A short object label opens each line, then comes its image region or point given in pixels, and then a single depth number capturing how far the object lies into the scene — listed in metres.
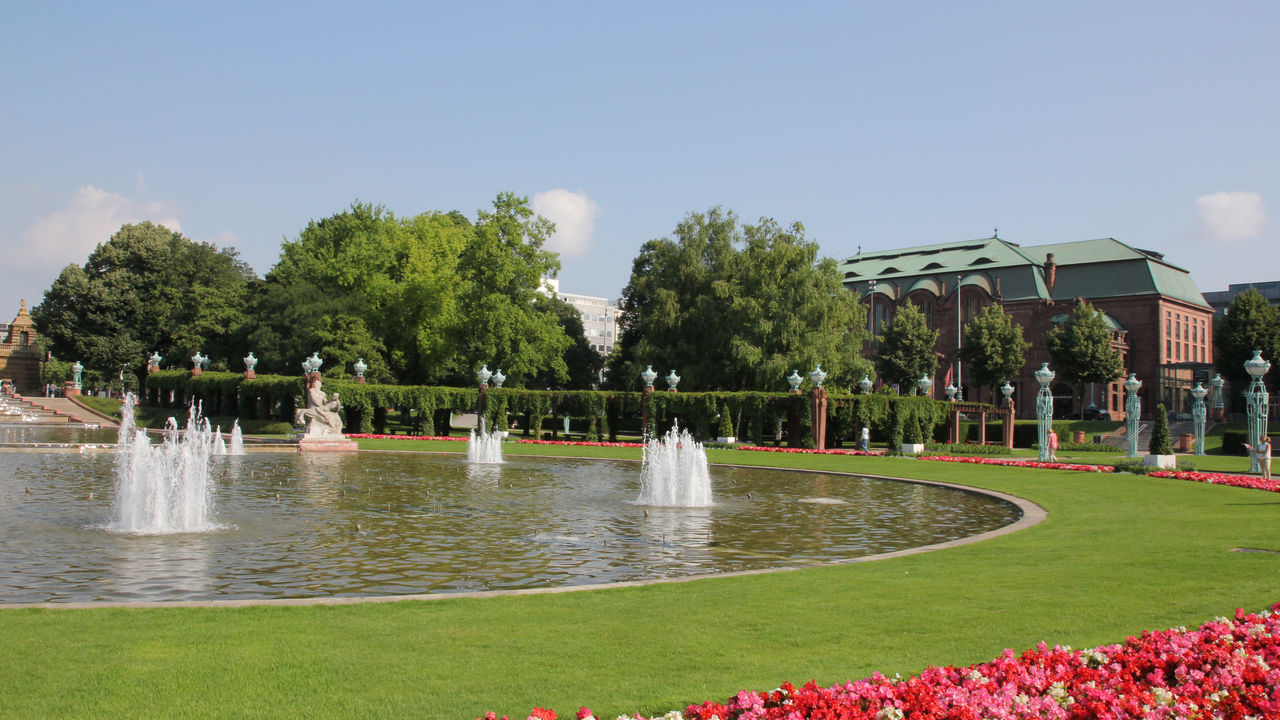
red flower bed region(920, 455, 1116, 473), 28.98
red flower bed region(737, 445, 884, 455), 39.04
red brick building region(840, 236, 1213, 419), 78.56
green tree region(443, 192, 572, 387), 56.06
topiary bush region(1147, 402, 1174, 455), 31.58
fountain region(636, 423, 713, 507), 19.52
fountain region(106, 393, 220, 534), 14.27
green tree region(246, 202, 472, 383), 56.94
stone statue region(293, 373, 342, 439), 37.56
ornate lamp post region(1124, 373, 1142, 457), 41.91
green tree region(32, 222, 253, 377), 71.25
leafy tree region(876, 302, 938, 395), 71.31
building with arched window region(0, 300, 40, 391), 96.12
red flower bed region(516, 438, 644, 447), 42.75
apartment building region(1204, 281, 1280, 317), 126.94
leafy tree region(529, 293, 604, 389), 75.25
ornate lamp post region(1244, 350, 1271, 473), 31.91
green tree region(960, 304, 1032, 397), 70.06
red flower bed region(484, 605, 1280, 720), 5.38
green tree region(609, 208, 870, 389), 52.66
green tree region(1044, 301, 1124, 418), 69.19
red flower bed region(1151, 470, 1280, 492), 22.59
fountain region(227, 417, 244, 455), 33.14
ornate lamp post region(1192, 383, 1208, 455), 46.38
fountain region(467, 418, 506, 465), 31.89
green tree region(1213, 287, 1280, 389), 66.44
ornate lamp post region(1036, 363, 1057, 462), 35.72
